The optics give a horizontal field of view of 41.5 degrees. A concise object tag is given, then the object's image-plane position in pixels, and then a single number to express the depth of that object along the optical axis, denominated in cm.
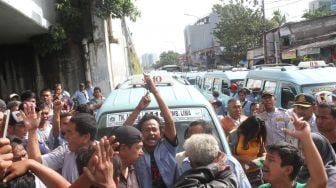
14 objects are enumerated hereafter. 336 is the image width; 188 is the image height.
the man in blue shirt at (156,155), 327
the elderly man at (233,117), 582
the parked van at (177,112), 407
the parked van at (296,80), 801
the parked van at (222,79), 1291
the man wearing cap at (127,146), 295
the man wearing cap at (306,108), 506
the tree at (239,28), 3800
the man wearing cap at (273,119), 539
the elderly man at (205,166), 256
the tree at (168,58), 10781
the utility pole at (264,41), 2842
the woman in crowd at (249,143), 459
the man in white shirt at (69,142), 333
